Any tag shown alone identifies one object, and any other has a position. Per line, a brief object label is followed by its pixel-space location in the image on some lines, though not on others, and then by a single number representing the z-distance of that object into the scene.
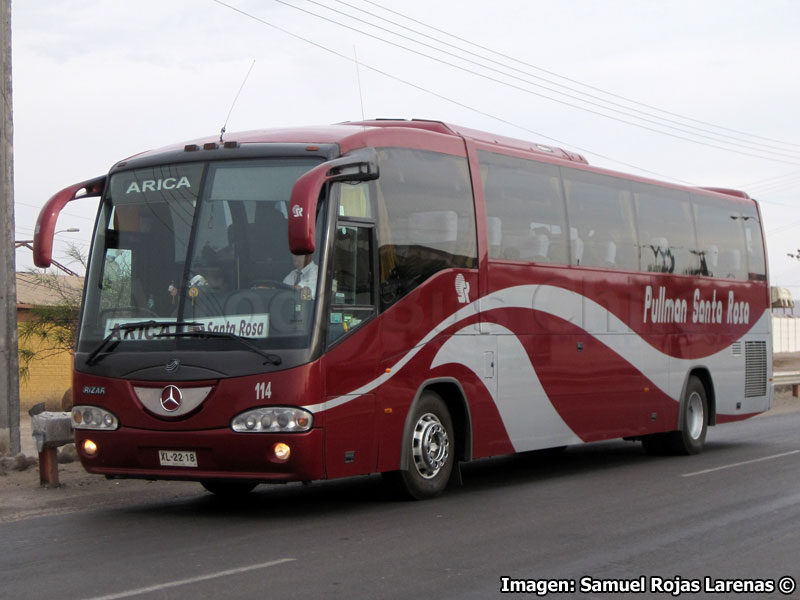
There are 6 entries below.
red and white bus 9.65
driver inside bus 9.70
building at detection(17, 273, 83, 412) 29.88
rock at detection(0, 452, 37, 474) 13.08
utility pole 13.91
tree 24.44
